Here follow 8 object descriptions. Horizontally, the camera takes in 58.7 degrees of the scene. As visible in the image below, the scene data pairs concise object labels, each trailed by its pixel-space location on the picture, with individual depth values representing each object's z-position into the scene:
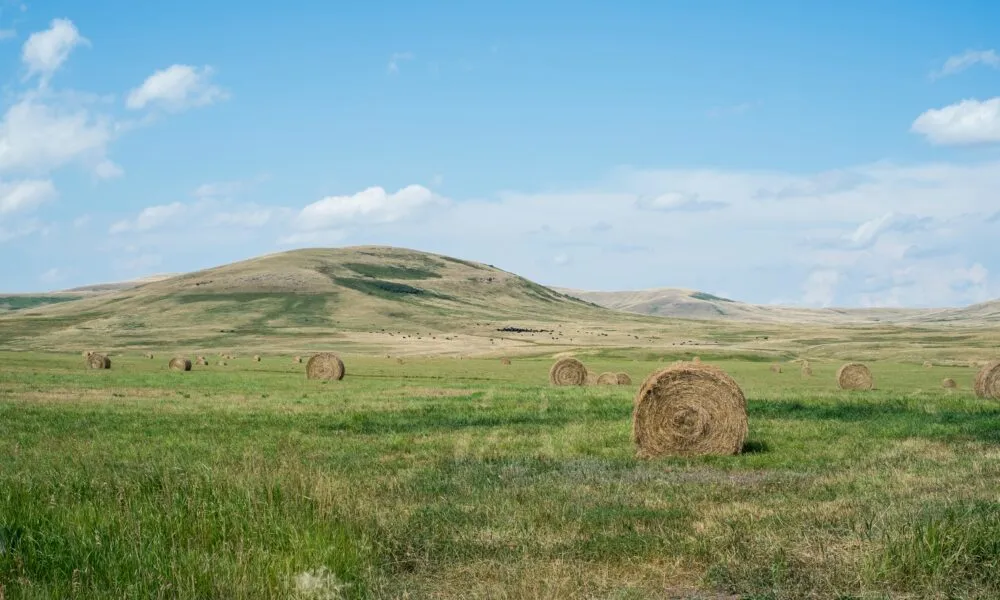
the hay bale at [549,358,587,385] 42.82
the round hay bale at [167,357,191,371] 56.03
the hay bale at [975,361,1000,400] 31.59
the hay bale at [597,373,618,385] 43.50
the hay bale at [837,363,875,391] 40.84
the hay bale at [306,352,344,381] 48.16
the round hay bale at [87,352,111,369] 53.72
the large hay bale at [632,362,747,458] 17.50
